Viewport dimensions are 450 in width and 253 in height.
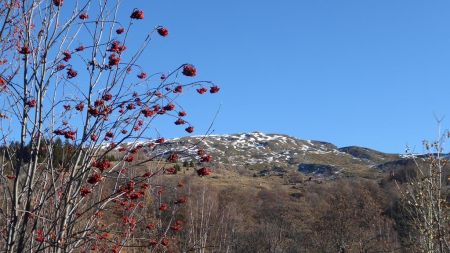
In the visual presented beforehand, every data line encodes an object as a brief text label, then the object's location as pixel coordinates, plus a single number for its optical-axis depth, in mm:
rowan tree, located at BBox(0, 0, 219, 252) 5449
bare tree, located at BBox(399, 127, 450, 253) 13453
